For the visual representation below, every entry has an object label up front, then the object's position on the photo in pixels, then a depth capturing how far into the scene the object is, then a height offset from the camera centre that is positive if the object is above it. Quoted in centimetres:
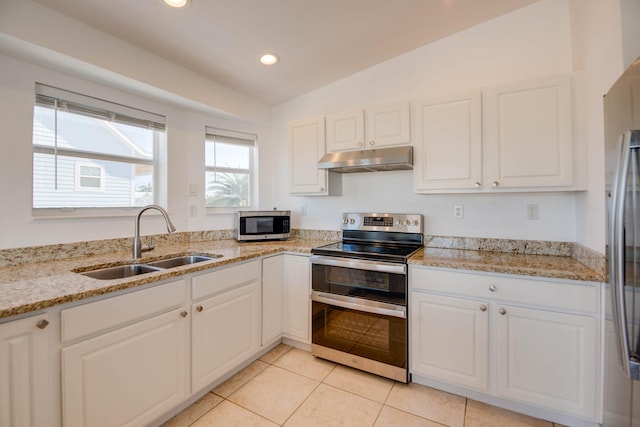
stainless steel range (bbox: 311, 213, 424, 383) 194 -64
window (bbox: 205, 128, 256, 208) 289 +50
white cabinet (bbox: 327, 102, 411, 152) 224 +72
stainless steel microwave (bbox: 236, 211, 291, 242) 272 -11
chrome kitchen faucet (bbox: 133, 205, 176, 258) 197 -14
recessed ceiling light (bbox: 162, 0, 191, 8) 158 +119
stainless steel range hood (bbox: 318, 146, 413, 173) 214 +43
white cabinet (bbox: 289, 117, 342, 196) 262 +50
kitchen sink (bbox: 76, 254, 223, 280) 175 -35
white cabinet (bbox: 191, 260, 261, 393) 177 -73
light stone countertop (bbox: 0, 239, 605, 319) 117 -31
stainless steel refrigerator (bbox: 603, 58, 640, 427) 96 -8
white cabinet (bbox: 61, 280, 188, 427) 123 -75
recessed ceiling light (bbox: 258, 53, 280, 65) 224 +125
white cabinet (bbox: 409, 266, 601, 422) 151 -73
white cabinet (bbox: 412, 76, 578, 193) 177 +50
